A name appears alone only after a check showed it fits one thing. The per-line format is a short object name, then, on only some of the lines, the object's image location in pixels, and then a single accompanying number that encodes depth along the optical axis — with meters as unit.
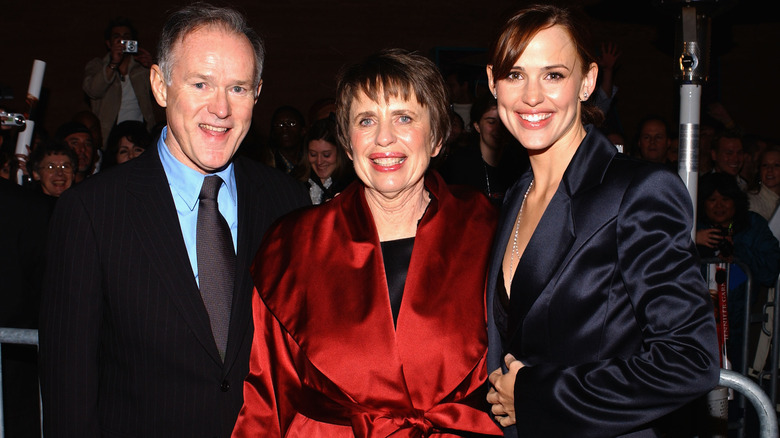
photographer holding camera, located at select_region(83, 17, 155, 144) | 6.57
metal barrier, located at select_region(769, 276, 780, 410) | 4.14
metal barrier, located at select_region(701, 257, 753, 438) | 4.09
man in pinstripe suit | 2.04
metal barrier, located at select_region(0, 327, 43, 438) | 2.43
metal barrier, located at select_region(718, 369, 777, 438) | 1.93
